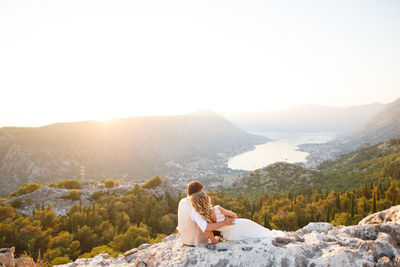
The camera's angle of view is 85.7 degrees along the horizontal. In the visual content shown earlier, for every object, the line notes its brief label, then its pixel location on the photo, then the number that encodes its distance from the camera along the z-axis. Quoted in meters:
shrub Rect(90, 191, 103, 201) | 35.11
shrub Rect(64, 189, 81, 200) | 33.34
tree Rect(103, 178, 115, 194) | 40.60
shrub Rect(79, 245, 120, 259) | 13.53
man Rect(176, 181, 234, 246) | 5.52
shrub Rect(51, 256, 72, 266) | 11.30
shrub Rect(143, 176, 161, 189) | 42.41
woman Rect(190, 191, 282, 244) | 5.36
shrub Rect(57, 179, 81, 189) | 39.19
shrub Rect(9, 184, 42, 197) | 33.36
